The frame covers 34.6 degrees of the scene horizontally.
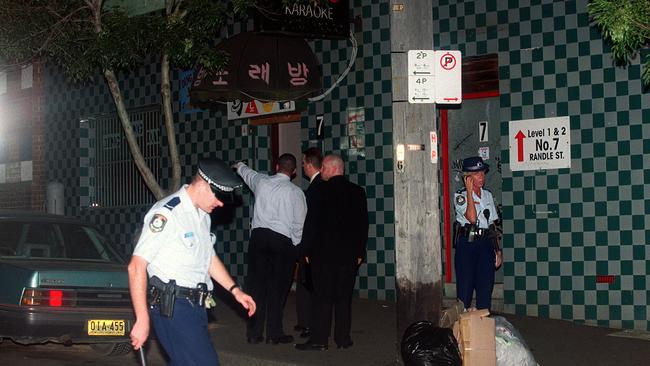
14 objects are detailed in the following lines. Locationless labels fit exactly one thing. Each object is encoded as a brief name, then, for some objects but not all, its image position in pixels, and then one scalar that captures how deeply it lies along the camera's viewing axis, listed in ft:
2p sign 30.48
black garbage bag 27.73
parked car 31.71
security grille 59.67
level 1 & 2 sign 40.01
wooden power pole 30.53
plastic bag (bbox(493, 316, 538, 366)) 28.30
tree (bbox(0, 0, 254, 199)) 41.16
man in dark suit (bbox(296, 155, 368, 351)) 34.40
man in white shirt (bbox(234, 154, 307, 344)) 36.14
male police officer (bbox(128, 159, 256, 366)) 19.70
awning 47.21
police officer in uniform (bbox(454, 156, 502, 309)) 34.30
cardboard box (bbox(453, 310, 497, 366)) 27.84
